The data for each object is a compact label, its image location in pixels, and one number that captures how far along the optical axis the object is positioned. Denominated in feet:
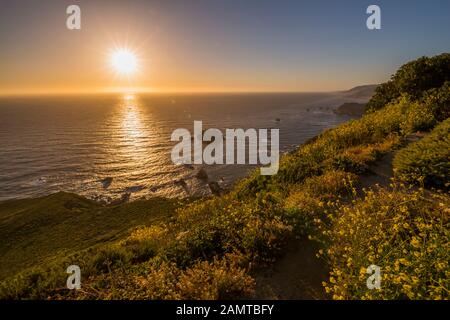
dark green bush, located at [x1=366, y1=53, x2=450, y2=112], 71.97
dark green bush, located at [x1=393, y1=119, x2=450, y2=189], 26.89
